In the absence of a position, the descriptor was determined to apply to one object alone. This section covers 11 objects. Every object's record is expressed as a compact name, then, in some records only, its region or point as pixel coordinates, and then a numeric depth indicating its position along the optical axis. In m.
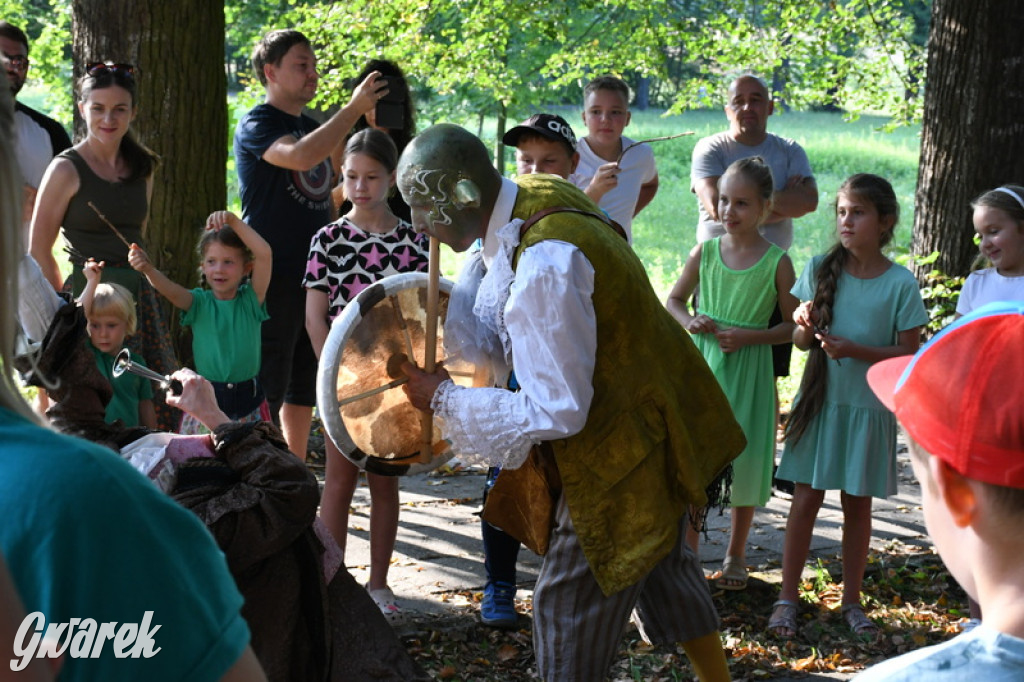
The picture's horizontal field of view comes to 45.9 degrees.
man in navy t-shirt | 5.35
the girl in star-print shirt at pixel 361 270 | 4.53
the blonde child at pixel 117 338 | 4.46
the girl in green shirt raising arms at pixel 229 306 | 4.91
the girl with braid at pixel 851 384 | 4.62
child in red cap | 1.40
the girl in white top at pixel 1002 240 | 4.85
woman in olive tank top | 5.07
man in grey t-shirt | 6.02
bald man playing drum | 2.95
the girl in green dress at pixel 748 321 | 4.96
